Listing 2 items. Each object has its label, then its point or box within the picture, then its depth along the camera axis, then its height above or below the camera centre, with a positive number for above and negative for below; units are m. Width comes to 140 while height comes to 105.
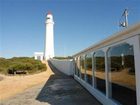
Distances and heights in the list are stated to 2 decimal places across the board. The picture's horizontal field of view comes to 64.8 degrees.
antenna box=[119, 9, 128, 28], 7.98 +2.94
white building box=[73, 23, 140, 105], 3.10 -0.32
